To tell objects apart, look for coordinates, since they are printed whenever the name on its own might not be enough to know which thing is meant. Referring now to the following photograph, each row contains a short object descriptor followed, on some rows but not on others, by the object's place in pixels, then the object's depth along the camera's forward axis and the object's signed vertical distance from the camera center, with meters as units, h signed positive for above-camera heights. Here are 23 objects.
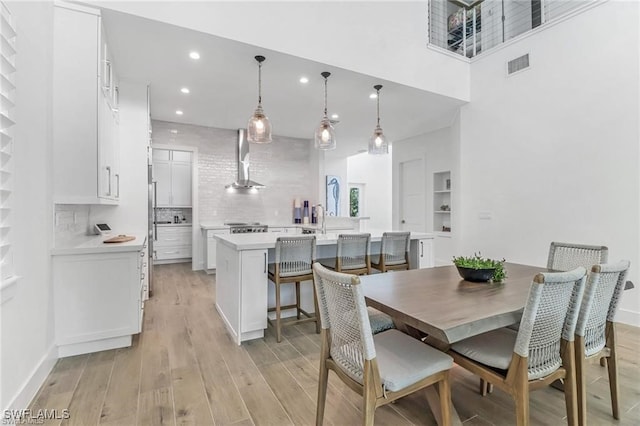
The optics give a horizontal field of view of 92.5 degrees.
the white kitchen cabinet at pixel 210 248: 5.59 -0.60
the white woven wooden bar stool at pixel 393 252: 3.30 -0.42
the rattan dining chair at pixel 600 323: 1.49 -0.58
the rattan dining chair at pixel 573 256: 2.20 -0.32
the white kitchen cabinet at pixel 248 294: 2.68 -0.71
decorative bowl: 1.92 -0.38
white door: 6.70 +0.41
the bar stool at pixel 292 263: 2.74 -0.44
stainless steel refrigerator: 3.90 -0.04
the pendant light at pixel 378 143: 3.91 +0.92
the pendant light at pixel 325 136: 3.55 +0.92
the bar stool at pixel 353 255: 3.04 -0.41
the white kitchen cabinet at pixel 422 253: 3.78 -0.48
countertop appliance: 5.64 -0.24
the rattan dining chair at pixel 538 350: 1.32 -0.67
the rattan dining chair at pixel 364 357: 1.27 -0.68
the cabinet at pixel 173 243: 6.22 -0.59
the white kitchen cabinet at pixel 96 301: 2.38 -0.69
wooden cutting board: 2.77 -0.23
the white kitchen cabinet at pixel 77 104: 2.40 +0.89
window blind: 1.57 +0.40
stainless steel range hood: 6.27 +1.00
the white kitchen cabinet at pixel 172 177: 6.25 +0.79
